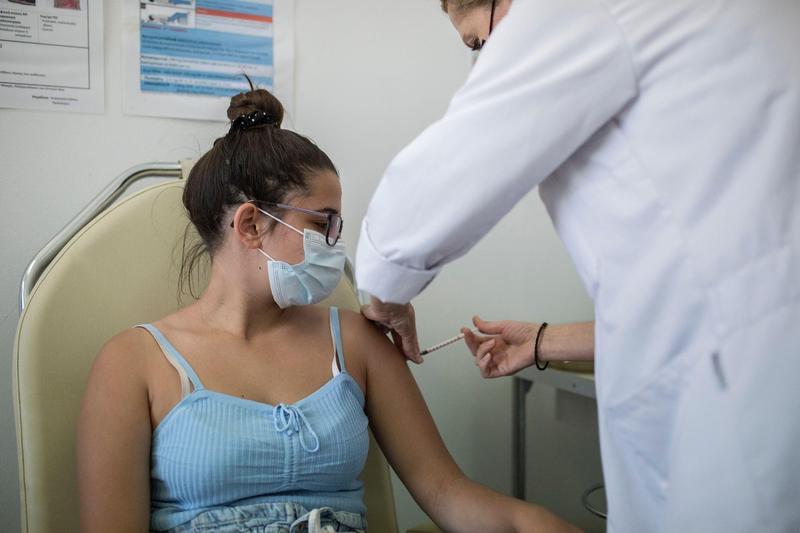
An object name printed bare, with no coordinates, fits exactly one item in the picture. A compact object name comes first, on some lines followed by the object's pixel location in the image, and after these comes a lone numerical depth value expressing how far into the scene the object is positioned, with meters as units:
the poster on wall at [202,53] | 1.80
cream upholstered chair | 1.29
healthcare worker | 0.85
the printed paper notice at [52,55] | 1.68
